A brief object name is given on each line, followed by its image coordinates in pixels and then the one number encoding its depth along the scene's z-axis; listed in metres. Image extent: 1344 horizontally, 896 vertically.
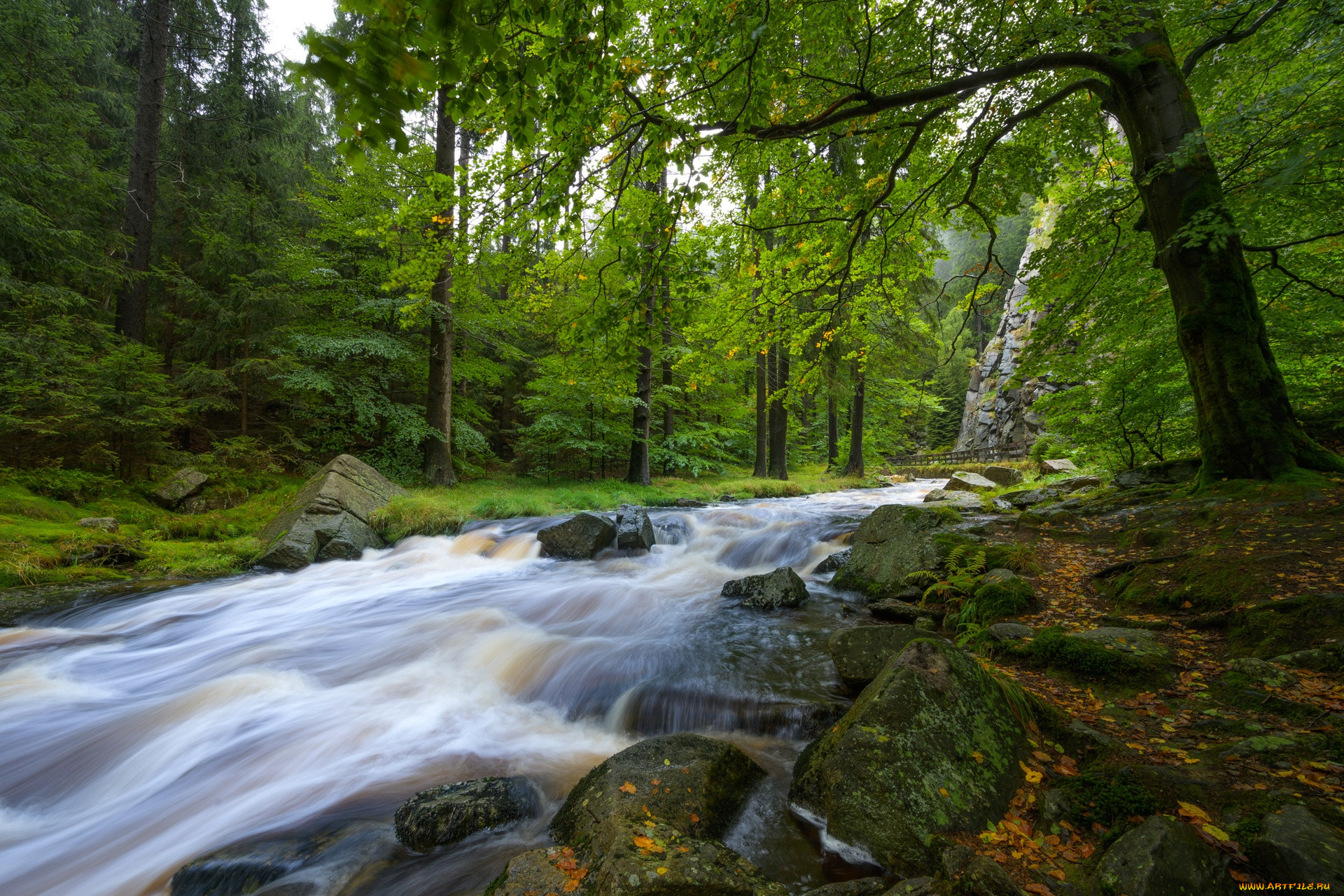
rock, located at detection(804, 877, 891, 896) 2.06
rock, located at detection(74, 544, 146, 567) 7.04
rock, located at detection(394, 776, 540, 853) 2.81
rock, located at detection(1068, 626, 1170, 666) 3.09
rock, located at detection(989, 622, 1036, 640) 3.78
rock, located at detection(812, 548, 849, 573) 7.22
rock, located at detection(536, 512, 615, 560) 9.00
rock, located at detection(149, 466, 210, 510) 9.29
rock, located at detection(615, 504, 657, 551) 9.13
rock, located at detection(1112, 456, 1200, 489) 6.26
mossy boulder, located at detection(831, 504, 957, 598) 5.82
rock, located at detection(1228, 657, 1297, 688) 2.59
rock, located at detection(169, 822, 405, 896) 2.60
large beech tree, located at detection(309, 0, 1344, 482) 3.11
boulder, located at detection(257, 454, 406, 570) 8.18
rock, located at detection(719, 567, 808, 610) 6.20
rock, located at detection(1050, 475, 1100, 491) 8.86
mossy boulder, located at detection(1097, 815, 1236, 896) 1.67
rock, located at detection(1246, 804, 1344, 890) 1.60
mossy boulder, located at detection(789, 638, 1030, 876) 2.33
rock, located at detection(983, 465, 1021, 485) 16.68
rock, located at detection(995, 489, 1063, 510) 8.59
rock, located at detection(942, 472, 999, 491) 13.78
